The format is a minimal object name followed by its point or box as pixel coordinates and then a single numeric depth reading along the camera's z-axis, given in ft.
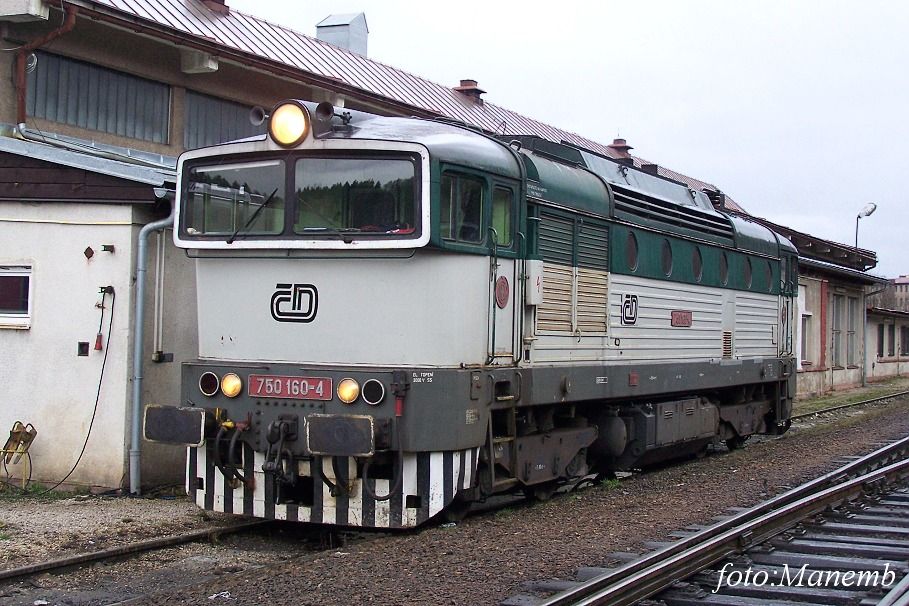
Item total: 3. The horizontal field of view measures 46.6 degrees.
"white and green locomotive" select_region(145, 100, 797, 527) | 26.43
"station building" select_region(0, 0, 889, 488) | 34.22
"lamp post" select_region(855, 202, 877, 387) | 110.38
